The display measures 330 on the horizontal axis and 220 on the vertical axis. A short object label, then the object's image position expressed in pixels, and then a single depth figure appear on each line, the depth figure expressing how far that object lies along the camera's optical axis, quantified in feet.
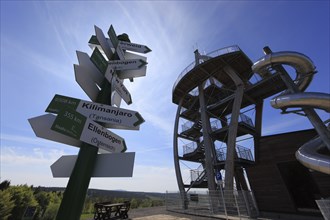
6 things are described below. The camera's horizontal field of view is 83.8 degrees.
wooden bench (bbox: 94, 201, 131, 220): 35.94
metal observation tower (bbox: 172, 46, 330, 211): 33.17
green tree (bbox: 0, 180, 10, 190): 54.29
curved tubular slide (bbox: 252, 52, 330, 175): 19.89
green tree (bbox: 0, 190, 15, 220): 33.54
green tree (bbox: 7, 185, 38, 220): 42.50
